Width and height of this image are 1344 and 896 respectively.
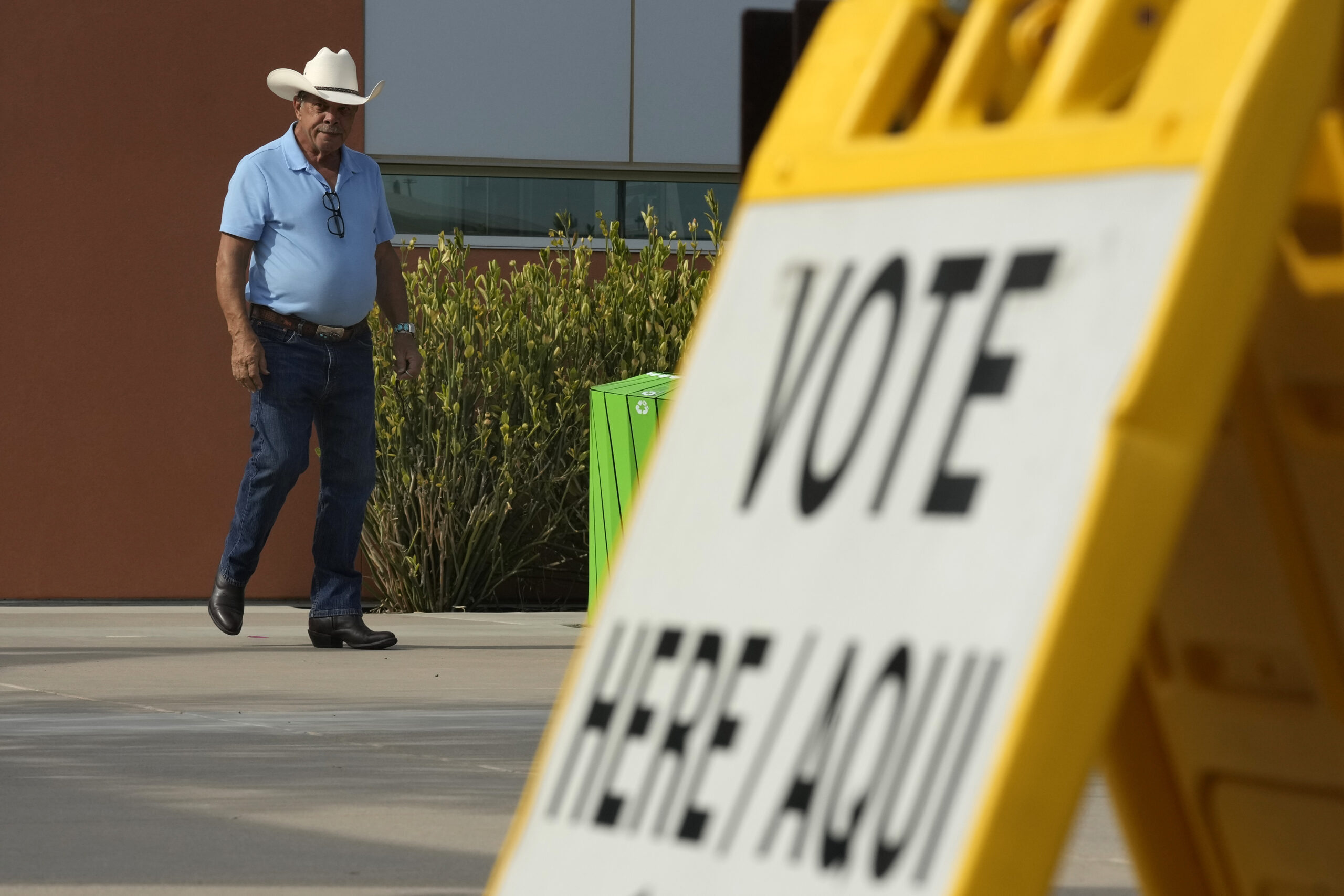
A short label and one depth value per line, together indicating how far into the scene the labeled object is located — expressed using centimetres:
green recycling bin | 1778
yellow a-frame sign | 309
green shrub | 2100
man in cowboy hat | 1545
